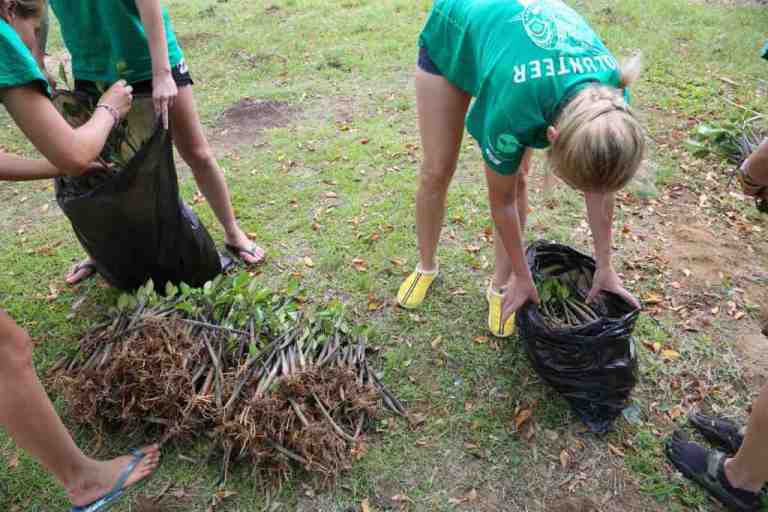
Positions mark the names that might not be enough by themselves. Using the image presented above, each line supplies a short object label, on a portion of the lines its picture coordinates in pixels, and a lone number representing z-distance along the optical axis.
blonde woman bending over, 1.48
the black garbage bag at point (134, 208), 2.14
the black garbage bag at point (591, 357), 1.93
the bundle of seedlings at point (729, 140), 3.74
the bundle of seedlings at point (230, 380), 1.97
